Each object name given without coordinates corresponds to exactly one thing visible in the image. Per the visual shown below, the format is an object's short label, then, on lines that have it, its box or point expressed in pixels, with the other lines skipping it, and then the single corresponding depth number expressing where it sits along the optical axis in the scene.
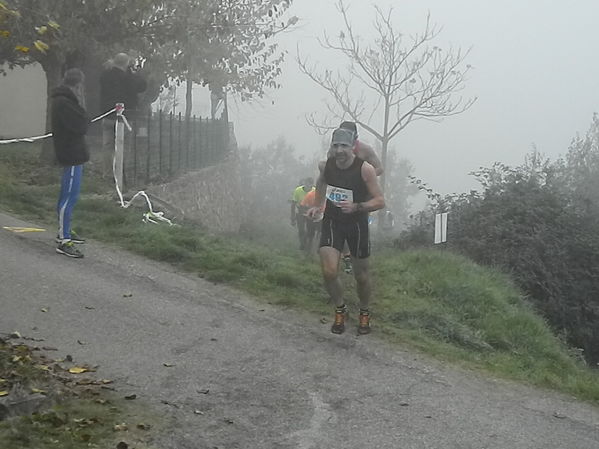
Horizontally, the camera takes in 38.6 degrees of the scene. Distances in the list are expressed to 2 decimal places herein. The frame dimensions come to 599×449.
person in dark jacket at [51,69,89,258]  9.02
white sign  13.30
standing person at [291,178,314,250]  14.41
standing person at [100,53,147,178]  12.71
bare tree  32.44
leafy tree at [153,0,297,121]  15.32
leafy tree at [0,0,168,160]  13.19
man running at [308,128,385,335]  7.57
